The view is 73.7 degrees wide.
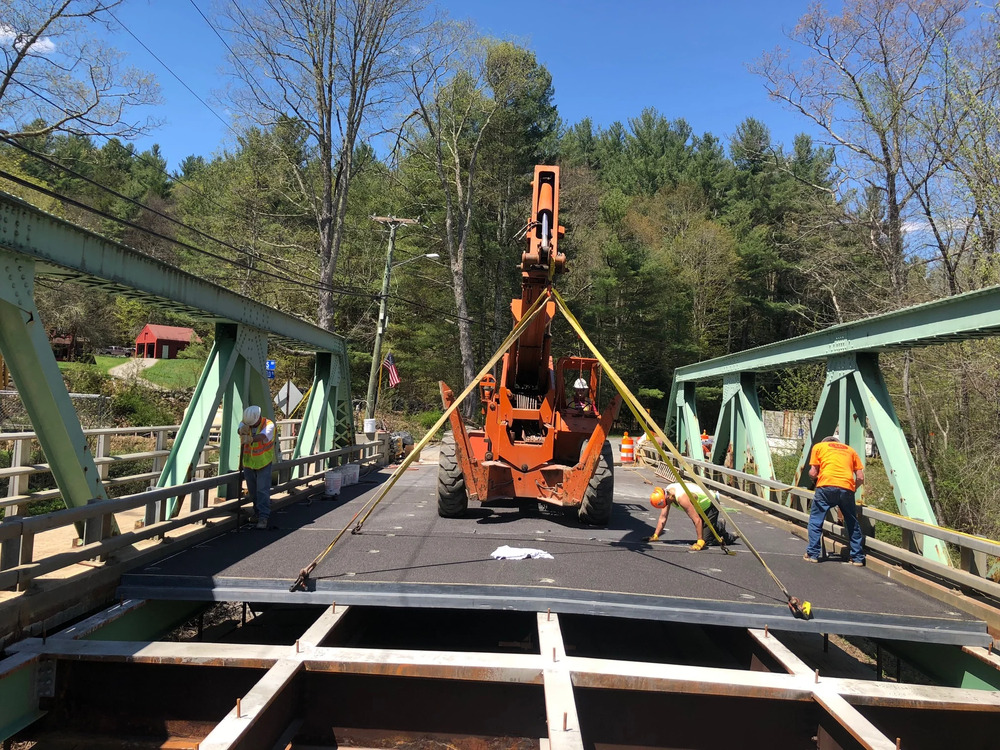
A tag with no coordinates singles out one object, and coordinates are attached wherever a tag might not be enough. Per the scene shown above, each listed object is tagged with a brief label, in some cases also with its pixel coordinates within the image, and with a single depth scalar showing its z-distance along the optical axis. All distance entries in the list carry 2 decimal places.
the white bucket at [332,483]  11.09
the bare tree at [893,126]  18.14
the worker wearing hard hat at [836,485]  7.41
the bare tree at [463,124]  33.00
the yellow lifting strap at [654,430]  5.58
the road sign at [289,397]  16.73
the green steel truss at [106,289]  5.06
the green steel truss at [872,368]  6.37
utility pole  24.59
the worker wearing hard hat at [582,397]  10.23
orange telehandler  8.30
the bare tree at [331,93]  24.83
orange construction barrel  23.12
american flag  26.42
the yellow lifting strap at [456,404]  5.69
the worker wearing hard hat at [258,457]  8.09
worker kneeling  7.98
